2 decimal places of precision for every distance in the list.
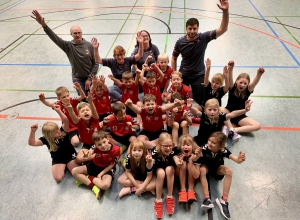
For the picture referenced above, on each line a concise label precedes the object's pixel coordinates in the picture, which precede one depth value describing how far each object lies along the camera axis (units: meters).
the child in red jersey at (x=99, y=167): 2.67
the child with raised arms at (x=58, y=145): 2.68
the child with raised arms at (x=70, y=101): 3.11
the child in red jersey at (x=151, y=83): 3.50
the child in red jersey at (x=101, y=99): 3.41
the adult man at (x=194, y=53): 3.54
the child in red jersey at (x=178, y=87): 3.42
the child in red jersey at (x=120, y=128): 3.15
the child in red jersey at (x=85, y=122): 2.86
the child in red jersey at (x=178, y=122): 3.18
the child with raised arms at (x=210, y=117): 2.81
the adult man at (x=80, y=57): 3.86
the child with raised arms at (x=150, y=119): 2.99
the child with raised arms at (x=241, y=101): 3.21
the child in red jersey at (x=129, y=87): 3.52
